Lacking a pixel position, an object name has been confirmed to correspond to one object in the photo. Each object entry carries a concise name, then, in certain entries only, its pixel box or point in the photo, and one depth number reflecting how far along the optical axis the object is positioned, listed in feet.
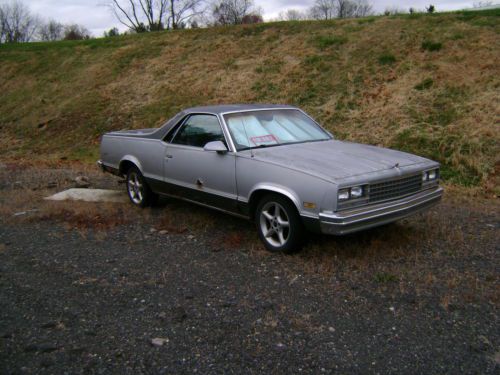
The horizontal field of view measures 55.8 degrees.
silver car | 13.91
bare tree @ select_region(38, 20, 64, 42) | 218.79
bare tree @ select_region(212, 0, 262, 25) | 175.52
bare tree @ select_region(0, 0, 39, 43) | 204.64
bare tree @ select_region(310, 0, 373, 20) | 180.65
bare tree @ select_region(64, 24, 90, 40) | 191.21
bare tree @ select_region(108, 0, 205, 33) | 145.16
